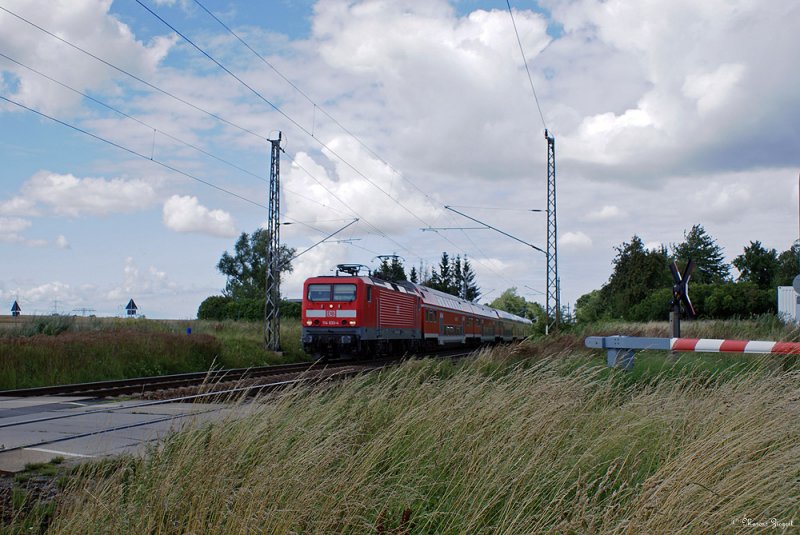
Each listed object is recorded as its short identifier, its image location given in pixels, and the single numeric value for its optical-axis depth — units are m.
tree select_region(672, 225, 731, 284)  88.62
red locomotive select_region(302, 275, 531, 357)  27.58
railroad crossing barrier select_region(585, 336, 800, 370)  9.28
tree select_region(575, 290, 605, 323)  70.91
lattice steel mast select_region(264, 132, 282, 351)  28.67
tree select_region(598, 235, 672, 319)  74.56
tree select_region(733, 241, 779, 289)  87.81
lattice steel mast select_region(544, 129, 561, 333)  30.98
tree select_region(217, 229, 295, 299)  88.19
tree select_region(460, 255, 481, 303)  112.35
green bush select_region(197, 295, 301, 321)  65.75
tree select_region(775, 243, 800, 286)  78.81
